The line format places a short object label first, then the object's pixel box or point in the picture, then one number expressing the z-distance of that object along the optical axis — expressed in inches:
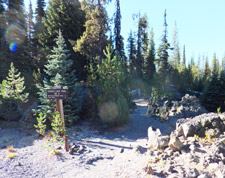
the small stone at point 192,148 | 191.0
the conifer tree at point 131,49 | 1434.5
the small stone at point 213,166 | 149.9
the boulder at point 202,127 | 229.0
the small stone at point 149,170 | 167.5
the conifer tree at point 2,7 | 587.6
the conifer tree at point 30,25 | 839.1
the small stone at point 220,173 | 138.6
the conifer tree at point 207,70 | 1858.0
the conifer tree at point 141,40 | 1293.3
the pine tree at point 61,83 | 365.7
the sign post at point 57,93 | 260.8
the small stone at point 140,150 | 230.8
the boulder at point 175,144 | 199.6
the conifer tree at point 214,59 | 2073.8
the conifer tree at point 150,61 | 1181.1
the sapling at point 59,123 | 259.1
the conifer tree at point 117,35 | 1076.8
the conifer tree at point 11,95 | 389.6
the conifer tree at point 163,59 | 1085.5
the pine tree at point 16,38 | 609.6
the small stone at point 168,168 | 165.5
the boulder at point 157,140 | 219.3
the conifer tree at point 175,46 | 1904.3
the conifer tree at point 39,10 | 976.9
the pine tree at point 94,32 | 490.9
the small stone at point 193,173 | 147.6
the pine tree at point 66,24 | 593.0
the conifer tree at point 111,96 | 375.2
